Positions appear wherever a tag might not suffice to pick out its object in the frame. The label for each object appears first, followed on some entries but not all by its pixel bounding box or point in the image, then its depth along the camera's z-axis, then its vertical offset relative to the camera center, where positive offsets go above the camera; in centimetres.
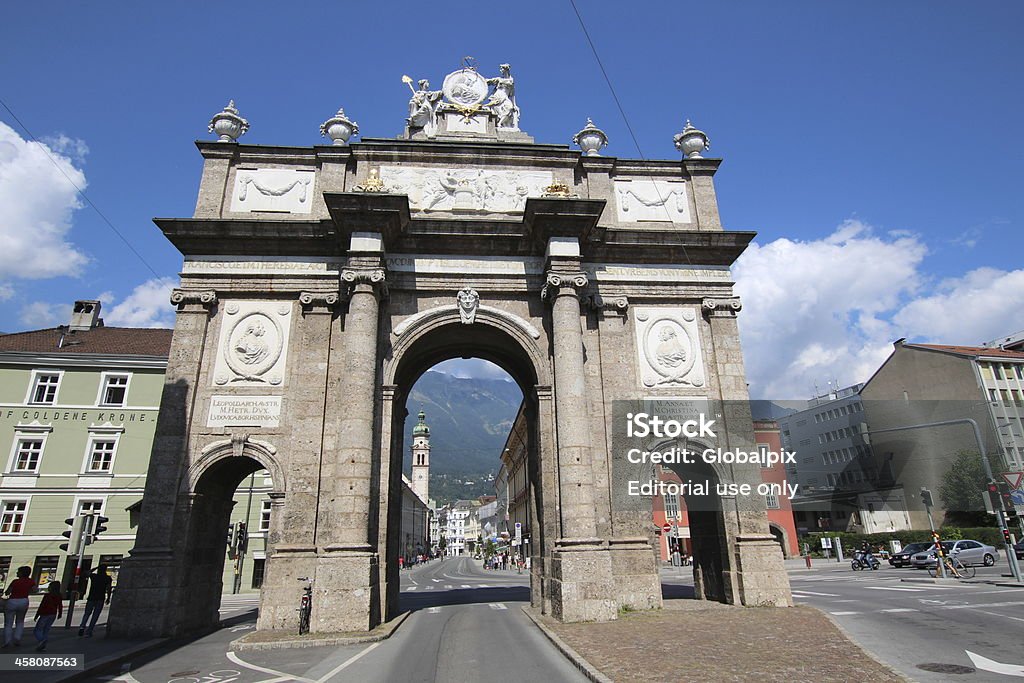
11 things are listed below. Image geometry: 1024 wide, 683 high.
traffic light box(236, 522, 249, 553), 3100 +15
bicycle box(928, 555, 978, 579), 2553 -210
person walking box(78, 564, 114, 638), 1532 -141
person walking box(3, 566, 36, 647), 1310 -132
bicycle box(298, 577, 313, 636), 1442 -172
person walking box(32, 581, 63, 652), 1291 -158
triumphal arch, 1625 +643
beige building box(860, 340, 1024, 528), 4788 +943
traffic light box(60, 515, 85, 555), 1611 +16
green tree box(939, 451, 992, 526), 4455 +240
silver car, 2945 -159
